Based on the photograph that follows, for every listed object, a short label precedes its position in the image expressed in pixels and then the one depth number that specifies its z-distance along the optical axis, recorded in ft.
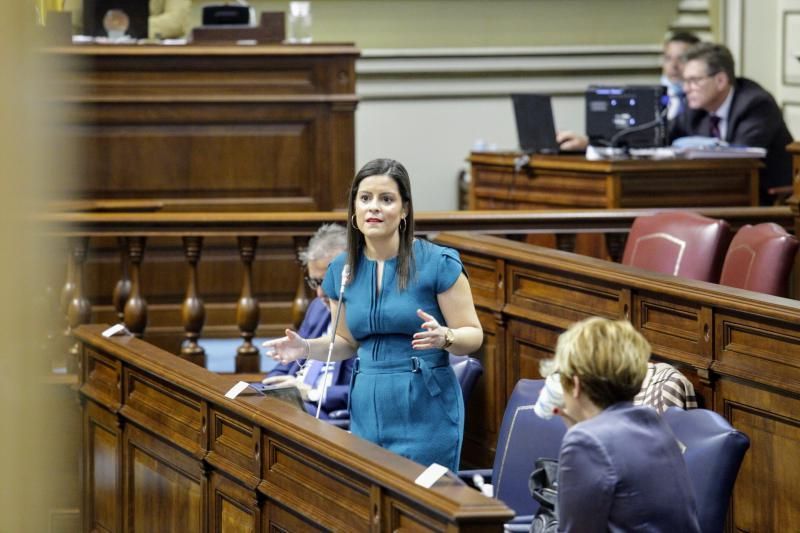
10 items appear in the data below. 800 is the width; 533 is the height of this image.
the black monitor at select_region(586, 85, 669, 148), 45.52
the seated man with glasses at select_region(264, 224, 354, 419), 27.02
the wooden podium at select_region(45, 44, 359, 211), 43.80
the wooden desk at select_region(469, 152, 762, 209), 42.16
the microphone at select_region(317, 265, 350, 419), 20.75
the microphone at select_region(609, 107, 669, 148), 44.98
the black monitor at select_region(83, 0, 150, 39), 47.85
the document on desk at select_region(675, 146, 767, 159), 42.52
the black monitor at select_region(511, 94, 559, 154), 47.57
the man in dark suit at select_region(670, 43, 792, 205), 44.24
